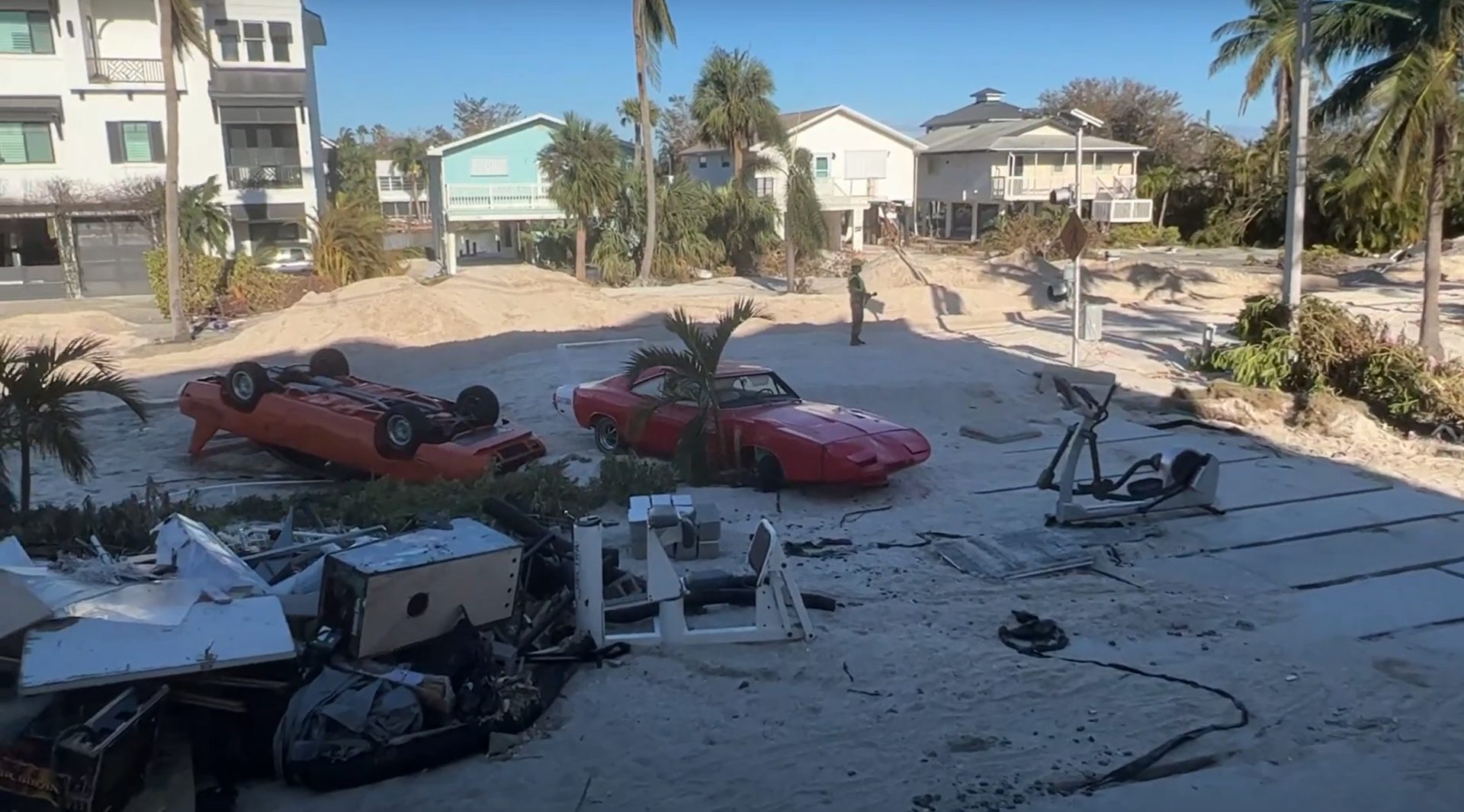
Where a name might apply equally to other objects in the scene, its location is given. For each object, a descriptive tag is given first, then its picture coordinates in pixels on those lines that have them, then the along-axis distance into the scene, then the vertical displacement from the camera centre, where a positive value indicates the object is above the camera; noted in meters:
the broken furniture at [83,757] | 4.38 -1.95
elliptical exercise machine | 8.75 -2.06
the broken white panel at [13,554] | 5.96 -1.54
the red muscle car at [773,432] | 9.62 -1.73
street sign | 16.31 -0.10
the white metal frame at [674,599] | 6.31 -2.01
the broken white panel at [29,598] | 4.96 -1.52
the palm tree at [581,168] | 33.09 +2.31
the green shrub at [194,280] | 27.27 -0.48
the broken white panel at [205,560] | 5.73 -1.62
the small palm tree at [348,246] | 29.36 +0.24
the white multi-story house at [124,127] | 32.22 +3.99
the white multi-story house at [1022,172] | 49.91 +2.76
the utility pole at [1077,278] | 16.80 -0.72
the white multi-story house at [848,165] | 47.47 +3.41
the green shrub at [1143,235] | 48.09 -0.30
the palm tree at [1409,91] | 15.80 +1.86
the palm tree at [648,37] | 34.50 +6.46
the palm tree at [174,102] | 23.27 +3.27
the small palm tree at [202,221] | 30.73 +1.05
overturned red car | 10.79 -1.69
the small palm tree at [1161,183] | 50.38 +1.97
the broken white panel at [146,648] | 4.70 -1.68
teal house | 38.09 +2.38
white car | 34.03 -0.12
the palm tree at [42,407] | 8.70 -1.10
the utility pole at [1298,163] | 16.75 +0.90
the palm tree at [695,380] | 10.26 -1.26
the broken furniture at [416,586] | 5.42 -1.65
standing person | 19.31 -1.08
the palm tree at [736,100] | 39.62 +5.00
